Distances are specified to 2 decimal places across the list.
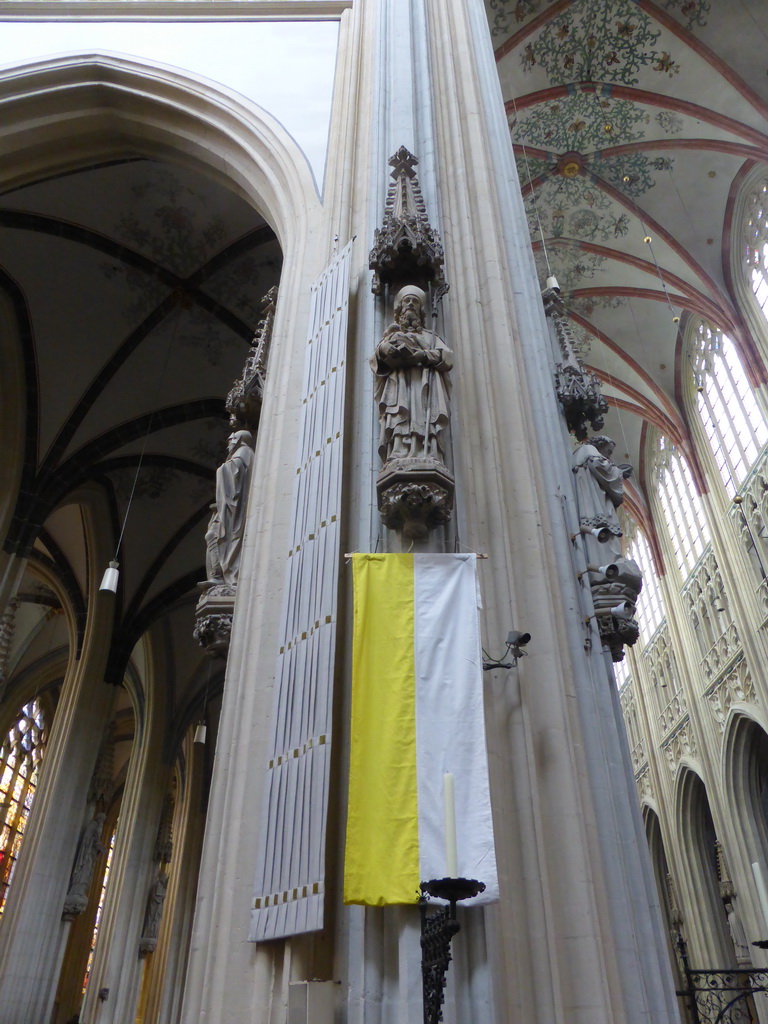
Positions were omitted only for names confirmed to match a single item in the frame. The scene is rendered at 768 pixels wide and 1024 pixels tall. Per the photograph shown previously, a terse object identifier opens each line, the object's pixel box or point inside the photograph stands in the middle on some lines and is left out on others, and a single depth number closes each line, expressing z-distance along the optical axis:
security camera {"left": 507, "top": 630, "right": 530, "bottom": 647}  3.62
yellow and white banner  3.09
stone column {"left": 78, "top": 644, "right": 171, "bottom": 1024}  12.64
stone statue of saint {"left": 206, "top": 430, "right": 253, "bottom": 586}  5.32
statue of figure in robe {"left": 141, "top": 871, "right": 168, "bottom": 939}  14.16
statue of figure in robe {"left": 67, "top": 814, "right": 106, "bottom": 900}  11.73
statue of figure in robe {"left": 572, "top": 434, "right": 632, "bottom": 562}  5.29
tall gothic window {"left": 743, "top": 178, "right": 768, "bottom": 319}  14.59
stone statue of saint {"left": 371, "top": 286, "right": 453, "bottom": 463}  4.14
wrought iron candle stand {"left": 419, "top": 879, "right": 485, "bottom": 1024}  2.40
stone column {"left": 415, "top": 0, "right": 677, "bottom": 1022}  3.25
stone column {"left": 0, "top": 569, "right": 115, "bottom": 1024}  10.56
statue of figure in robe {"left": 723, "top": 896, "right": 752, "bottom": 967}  13.93
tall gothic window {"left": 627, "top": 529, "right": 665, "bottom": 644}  19.91
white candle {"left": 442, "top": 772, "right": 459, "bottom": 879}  2.40
